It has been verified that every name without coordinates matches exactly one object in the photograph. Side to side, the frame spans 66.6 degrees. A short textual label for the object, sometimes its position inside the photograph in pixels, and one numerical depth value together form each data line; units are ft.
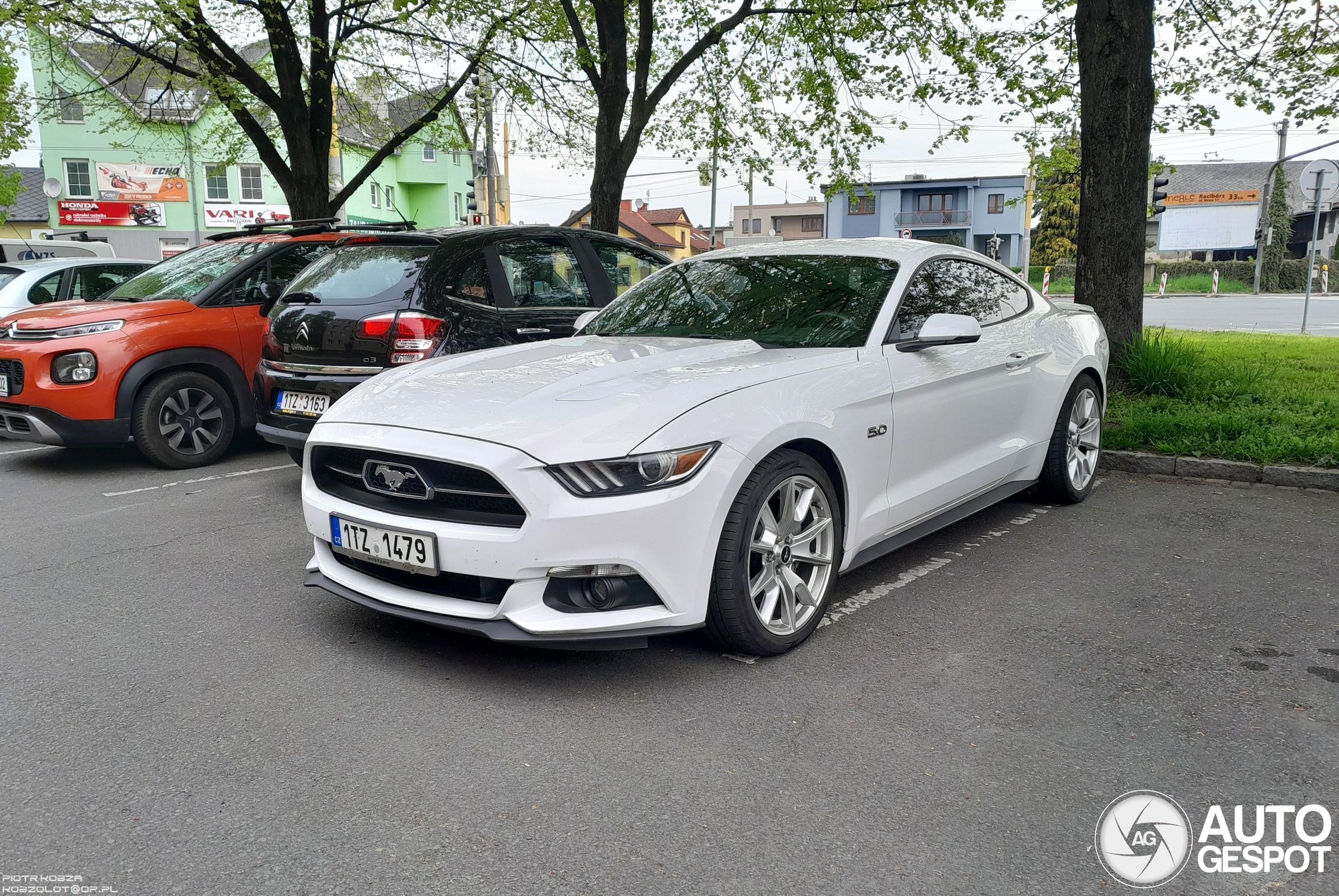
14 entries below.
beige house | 301.02
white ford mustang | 10.62
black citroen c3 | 19.25
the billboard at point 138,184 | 130.82
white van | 41.27
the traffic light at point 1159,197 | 51.07
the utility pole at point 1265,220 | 111.34
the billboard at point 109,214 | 128.77
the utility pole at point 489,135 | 55.42
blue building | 235.40
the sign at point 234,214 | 134.62
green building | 129.08
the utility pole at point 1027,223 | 120.79
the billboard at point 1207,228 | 226.99
